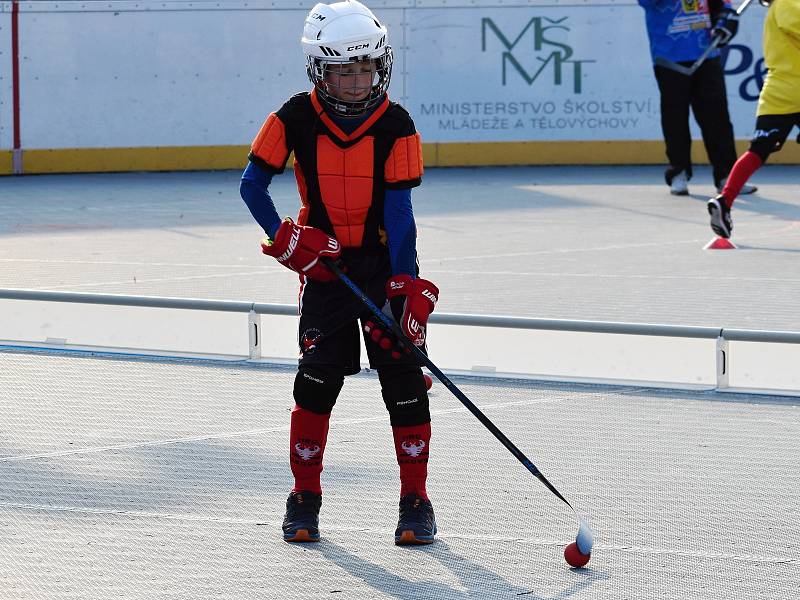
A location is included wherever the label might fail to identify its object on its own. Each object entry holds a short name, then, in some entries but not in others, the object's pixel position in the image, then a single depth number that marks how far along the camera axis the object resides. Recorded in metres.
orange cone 20.16
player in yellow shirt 19.14
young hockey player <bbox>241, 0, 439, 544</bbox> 8.00
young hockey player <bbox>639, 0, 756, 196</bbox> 25.42
